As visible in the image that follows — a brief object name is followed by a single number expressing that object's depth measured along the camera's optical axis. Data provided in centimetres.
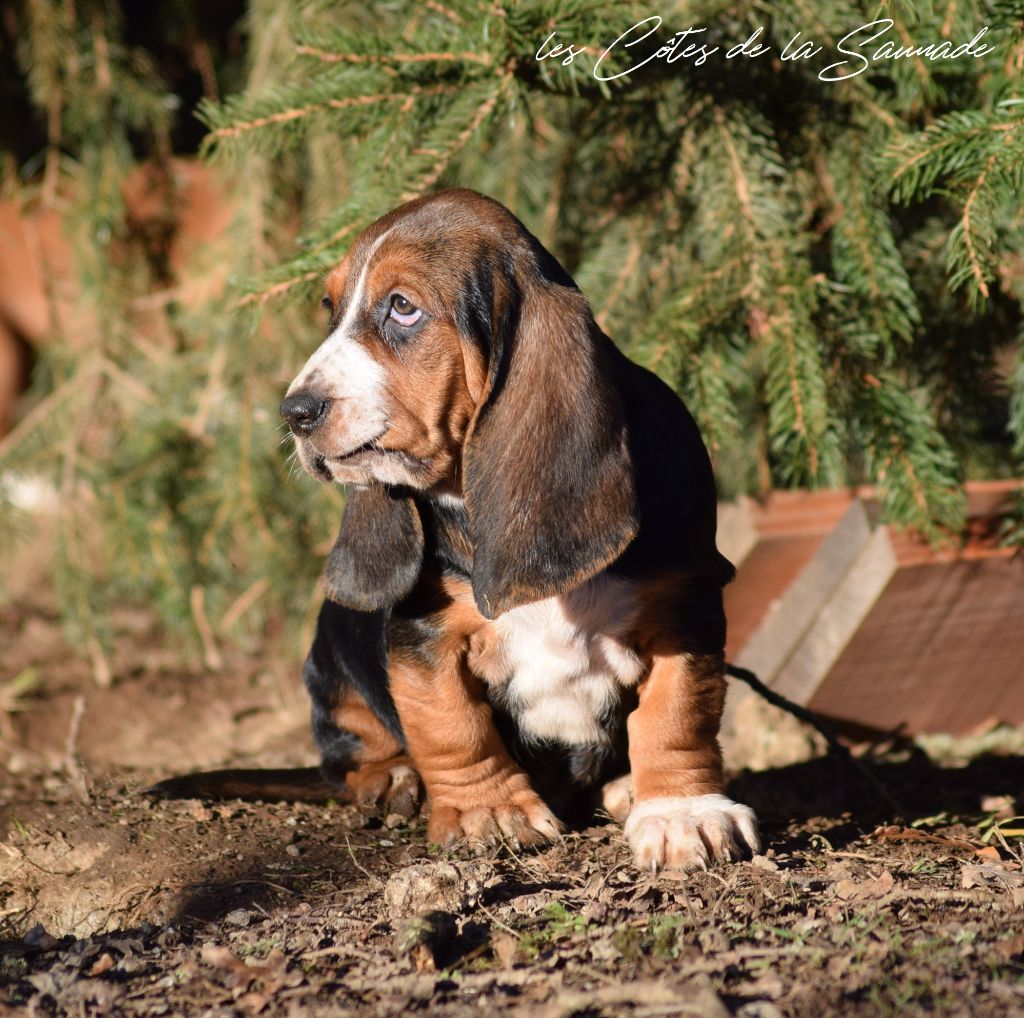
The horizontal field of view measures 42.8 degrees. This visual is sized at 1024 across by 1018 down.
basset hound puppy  264
